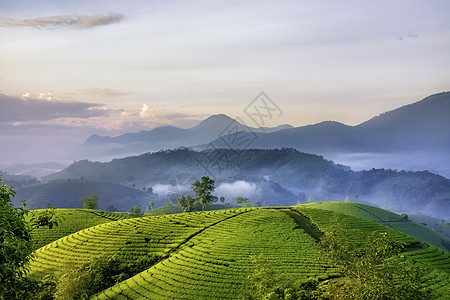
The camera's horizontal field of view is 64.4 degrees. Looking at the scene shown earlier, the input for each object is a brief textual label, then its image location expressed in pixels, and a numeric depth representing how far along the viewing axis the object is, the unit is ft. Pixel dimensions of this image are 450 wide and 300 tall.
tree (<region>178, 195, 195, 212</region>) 513.86
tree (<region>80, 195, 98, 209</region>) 487.29
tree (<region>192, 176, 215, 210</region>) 380.17
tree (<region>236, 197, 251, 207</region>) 611.14
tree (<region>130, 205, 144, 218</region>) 546.46
